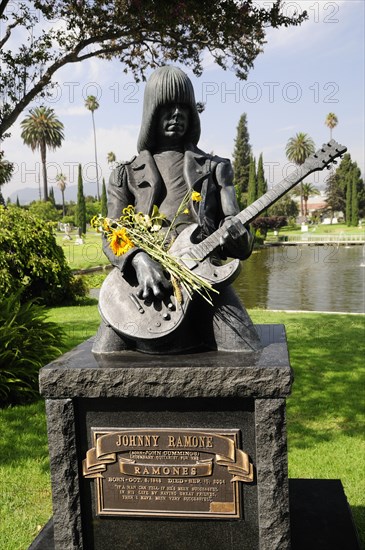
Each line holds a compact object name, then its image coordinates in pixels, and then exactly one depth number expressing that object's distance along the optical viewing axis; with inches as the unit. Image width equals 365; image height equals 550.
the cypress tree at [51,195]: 2398.3
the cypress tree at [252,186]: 1660.8
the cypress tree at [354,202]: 1947.6
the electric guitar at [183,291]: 108.7
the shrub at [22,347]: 226.2
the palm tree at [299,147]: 2566.4
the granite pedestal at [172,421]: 99.7
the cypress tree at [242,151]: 2145.7
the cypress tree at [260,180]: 1732.3
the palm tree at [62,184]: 2795.3
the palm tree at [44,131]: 2103.8
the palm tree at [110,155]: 2599.2
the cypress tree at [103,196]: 1384.1
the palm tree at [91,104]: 1989.4
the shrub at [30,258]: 408.2
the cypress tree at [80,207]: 1729.7
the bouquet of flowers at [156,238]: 108.6
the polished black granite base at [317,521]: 109.0
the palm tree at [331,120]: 2498.3
